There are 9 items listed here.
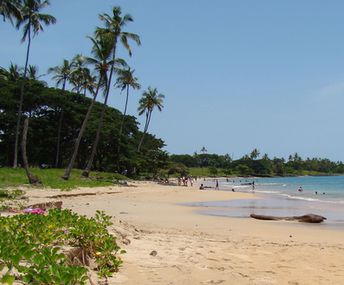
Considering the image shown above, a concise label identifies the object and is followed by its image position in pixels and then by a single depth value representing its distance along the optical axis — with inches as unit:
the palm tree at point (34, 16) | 1299.2
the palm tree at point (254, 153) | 6166.3
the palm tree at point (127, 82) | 2020.2
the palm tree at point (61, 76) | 1732.3
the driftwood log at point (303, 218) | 609.0
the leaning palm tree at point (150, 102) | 2240.4
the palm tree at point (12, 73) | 1914.5
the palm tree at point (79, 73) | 1456.9
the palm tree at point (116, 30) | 1272.1
